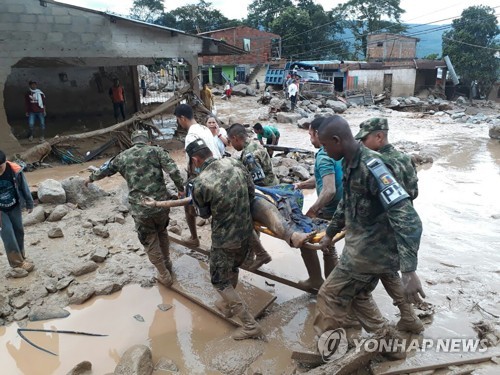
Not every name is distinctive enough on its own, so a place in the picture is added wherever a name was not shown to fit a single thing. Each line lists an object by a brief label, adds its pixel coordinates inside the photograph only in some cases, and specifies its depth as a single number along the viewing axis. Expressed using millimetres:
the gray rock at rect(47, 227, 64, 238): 5367
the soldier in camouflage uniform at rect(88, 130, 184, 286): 4078
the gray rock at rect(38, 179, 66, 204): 6129
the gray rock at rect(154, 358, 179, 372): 3111
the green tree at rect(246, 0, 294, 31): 41625
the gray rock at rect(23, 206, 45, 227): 5707
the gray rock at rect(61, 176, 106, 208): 6387
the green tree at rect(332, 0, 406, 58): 38000
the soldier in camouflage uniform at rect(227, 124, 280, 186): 4355
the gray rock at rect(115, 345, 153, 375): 2885
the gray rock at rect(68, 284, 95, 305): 4031
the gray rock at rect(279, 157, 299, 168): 8761
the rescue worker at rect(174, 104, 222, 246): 4570
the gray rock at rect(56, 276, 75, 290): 4262
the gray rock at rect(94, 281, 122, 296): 4184
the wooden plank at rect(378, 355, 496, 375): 2732
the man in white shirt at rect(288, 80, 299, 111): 18777
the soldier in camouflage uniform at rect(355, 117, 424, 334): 2814
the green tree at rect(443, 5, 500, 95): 26938
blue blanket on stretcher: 3461
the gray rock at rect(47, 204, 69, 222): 5852
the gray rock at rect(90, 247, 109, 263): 4817
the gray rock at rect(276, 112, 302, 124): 16797
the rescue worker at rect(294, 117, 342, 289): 3572
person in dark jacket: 4336
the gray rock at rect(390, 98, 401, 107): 24284
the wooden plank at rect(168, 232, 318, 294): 3904
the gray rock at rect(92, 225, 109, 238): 5473
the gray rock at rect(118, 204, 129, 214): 6262
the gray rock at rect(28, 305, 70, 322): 3795
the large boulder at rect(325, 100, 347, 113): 21219
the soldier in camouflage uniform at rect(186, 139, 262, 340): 3156
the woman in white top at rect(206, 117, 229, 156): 5445
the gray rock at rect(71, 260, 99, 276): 4516
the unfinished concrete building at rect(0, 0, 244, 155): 9070
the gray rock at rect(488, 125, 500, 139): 13548
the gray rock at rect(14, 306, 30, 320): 3804
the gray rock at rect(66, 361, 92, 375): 2981
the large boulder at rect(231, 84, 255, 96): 27381
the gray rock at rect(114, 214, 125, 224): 5936
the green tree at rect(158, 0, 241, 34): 42156
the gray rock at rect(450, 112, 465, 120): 18973
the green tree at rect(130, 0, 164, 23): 43031
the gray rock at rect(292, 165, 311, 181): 8202
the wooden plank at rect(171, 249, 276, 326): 3818
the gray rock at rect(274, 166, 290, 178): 8250
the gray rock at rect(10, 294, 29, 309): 3947
